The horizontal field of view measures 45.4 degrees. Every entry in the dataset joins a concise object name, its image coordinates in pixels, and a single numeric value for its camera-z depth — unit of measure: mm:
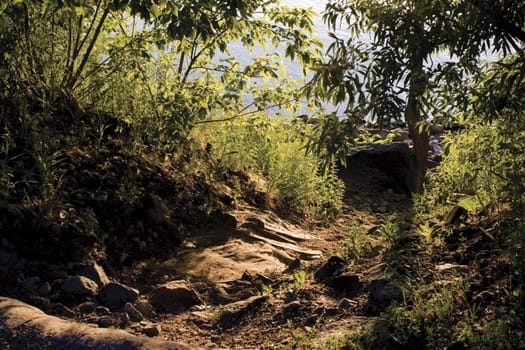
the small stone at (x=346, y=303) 4496
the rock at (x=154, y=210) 6215
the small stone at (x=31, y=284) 4742
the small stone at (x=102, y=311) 4613
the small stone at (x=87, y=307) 4641
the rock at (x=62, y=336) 3693
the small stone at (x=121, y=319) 4453
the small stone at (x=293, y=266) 5930
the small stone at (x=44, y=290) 4730
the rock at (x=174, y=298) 4953
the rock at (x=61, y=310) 4561
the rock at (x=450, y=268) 4391
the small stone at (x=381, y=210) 9489
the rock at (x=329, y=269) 5192
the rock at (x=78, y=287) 4801
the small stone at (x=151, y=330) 4402
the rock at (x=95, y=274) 5031
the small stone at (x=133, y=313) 4586
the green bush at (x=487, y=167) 4426
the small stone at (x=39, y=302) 4594
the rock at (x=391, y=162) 11141
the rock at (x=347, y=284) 4773
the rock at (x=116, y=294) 4824
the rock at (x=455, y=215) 5156
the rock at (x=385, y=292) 4293
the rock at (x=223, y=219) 6868
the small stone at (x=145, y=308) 4797
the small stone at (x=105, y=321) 4426
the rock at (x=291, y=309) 4594
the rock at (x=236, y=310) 4676
